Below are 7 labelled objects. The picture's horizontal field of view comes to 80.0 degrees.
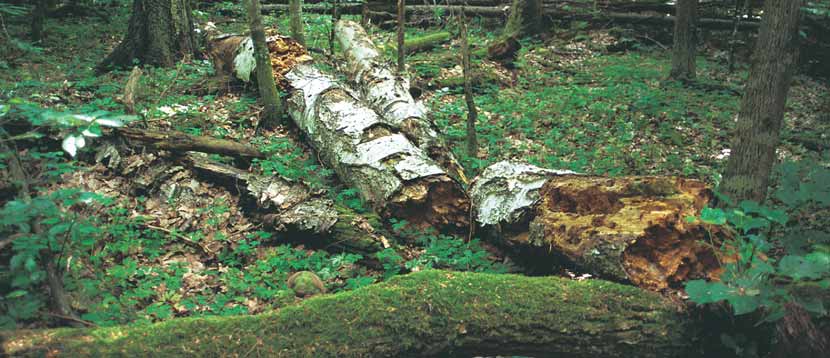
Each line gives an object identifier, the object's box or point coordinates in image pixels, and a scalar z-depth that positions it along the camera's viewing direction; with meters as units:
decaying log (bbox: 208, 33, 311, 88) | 7.15
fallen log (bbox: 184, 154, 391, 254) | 4.24
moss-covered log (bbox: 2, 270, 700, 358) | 2.28
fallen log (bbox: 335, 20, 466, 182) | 5.30
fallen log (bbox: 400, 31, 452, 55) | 10.49
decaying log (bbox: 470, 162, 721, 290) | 3.17
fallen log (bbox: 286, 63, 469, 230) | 4.42
